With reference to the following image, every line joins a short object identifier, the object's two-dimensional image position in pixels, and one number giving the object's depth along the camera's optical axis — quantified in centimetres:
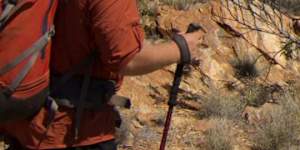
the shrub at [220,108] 702
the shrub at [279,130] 630
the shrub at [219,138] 614
